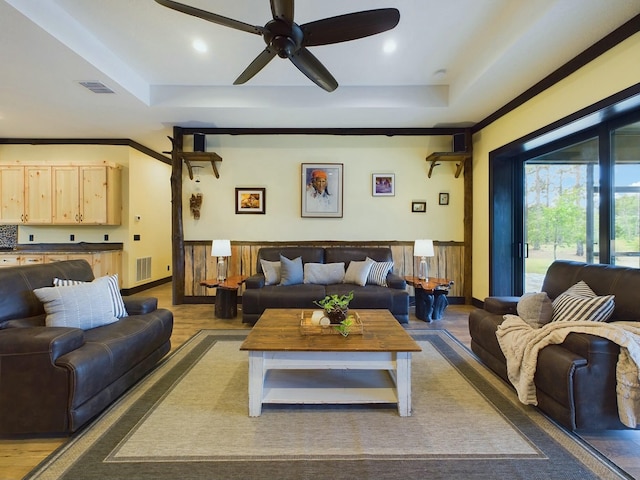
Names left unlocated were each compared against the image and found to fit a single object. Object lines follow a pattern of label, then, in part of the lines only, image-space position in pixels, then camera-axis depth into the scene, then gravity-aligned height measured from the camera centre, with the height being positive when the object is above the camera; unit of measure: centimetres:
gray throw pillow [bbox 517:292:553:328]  228 -55
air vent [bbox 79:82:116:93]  347 +182
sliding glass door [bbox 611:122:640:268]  282 +43
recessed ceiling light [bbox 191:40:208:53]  313 +208
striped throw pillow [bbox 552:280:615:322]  204 -48
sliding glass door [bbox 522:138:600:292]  329 +39
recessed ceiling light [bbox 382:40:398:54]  312 +208
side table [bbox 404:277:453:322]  407 -84
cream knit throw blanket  164 -72
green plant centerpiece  233 -57
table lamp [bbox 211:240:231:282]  445 -18
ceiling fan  195 +149
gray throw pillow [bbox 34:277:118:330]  210 -49
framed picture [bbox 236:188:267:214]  503 +66
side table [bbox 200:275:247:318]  417 -86
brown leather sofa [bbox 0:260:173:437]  168 -77
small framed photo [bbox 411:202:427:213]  504 +56
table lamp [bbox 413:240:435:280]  439 -15
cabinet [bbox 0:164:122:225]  538 +78
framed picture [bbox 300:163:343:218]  499 +84
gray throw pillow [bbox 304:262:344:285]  426 -50
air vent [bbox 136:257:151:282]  597 -62
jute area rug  150 -117
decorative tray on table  223 -68
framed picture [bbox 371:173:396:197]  502 +92
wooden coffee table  194 -83
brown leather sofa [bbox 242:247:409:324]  377 -73
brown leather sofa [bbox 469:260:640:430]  170 -78
